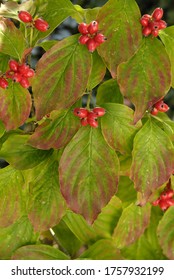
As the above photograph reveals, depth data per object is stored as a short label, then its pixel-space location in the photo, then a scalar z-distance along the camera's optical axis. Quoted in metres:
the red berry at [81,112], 0.65
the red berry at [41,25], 0.63
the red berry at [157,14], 0.62
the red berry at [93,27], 0.61
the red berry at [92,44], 0.61
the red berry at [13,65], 0.64
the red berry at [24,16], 0.63
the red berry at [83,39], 0.61
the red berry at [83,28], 0.62
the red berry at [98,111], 0.65
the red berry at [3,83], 0.65
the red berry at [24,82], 0.64
